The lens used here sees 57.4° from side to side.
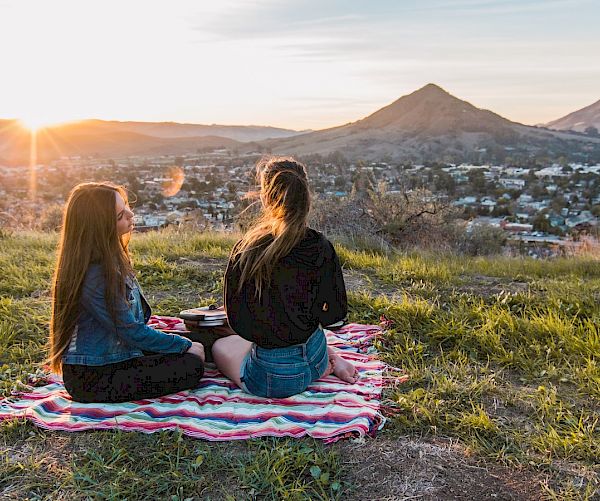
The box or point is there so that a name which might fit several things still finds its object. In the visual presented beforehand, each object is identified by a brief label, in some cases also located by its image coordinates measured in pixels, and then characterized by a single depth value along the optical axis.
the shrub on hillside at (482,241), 10.59
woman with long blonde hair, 3.09
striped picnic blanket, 3.05
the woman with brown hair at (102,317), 3.16
